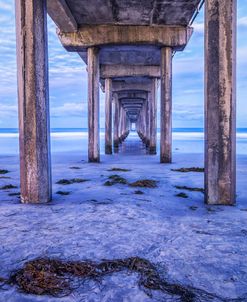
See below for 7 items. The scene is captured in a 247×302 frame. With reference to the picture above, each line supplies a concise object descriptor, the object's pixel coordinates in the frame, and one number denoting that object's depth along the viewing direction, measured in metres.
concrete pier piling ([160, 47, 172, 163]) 9.29
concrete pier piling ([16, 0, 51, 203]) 4.14
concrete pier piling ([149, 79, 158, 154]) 13.31
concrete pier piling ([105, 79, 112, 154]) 13.43
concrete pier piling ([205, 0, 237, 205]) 3.92
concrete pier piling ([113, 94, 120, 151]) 18.40
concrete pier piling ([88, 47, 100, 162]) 9.79
